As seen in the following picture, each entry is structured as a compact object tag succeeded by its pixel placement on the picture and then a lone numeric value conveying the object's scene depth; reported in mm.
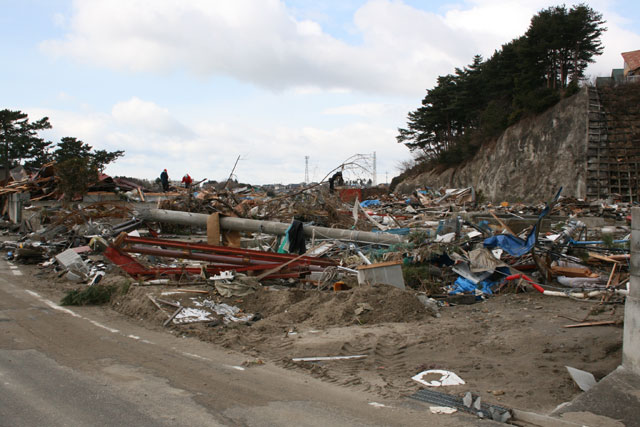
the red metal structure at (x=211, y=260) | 10266
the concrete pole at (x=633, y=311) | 4969
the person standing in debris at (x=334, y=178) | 16038
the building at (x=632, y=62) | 43556
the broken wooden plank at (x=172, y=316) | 7684
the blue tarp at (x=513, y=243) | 9297
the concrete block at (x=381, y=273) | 8805
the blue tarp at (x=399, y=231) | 13061
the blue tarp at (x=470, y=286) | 9180
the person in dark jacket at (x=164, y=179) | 26892
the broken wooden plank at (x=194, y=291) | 9039
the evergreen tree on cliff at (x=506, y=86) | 34188
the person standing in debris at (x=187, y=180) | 25638
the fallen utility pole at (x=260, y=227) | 12414
